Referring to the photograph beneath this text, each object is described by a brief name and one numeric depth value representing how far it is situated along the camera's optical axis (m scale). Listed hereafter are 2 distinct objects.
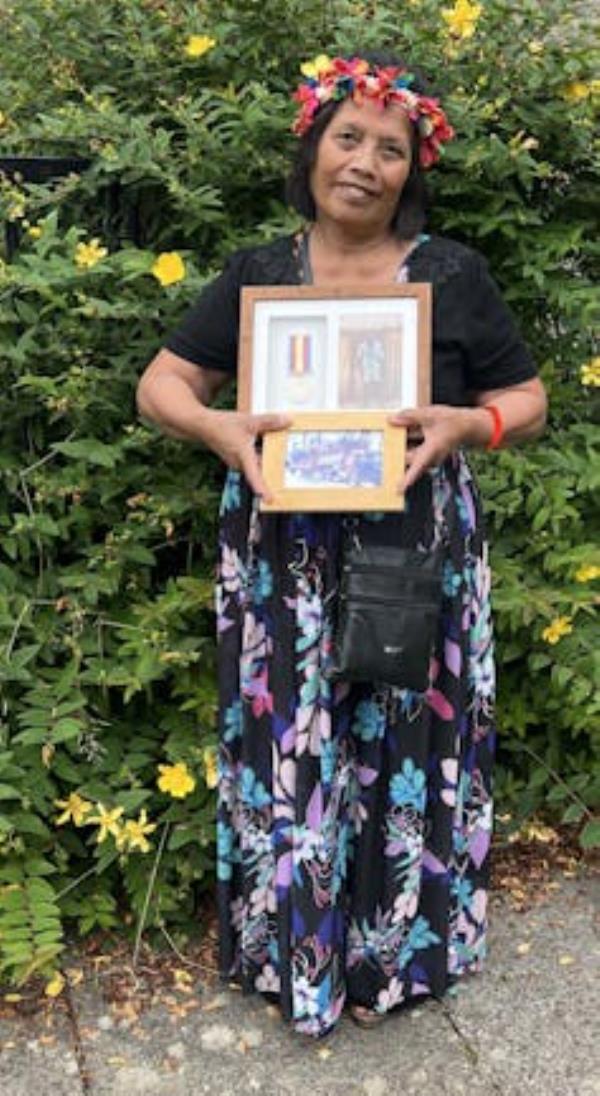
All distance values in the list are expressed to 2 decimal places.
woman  2.14
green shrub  2.73
